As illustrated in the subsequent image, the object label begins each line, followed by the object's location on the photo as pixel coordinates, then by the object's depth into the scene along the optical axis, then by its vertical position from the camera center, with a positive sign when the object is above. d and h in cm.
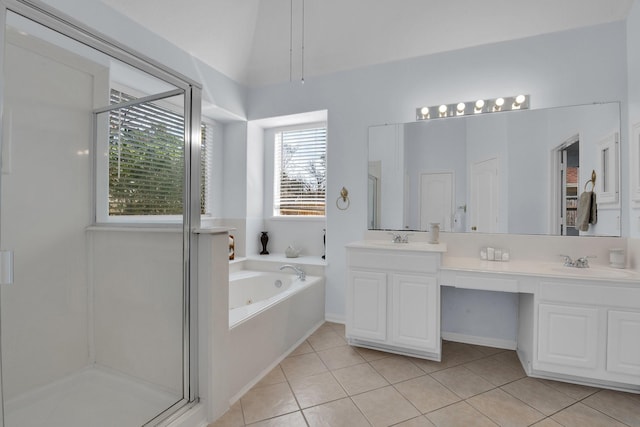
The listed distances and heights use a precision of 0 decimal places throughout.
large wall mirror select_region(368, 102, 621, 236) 248 +37
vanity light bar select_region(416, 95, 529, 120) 269 +94
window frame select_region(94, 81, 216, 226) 190 +20
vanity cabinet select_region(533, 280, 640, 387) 200 -75
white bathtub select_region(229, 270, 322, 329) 323 -76
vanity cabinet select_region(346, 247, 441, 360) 247 -71
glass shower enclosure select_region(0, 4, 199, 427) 172 -18
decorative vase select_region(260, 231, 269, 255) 407 -39
